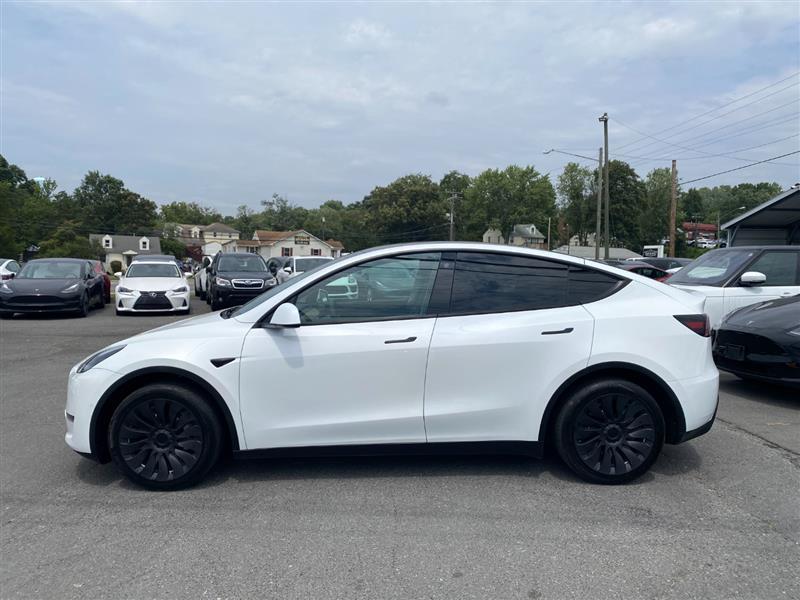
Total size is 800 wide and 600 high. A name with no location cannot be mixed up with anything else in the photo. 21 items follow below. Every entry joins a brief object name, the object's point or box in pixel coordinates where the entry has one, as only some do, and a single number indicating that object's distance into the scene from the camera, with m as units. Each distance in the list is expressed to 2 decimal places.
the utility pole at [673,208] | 35.94
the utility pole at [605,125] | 31.47
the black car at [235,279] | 16.17
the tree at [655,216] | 89.25
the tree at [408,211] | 80.62
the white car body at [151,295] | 14.77
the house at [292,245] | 93.94
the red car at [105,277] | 17.33
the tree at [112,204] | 105.69
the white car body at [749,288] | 8.03
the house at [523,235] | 85.81
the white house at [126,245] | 93.12
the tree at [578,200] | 85.81
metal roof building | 15.51
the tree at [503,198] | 84.19
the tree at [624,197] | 81.56
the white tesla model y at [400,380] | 3.89
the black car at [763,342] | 6.06
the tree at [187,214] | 143.75
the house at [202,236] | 115.23
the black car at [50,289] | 14.04
